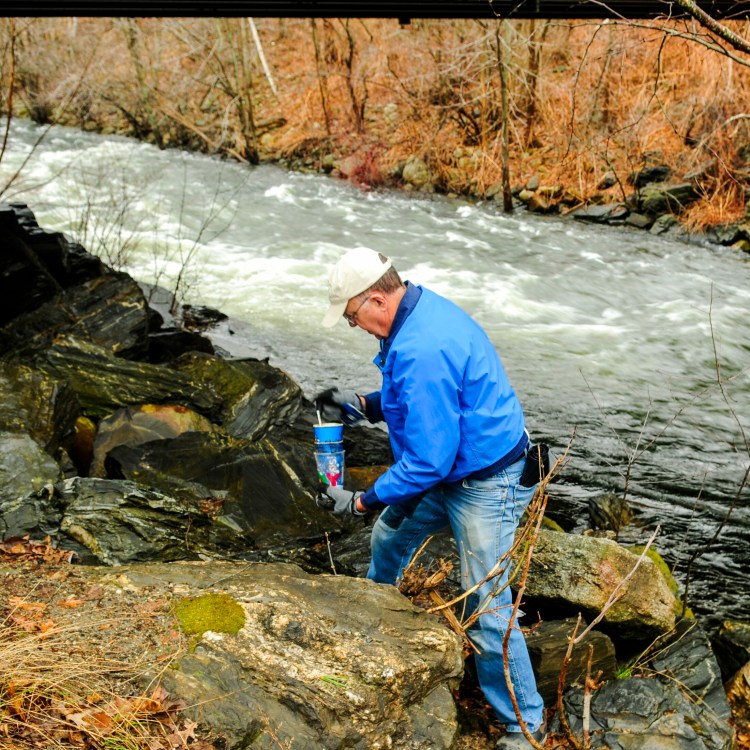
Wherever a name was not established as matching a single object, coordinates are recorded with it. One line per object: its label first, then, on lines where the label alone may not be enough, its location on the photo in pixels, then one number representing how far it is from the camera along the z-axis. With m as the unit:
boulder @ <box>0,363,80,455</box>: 5.68
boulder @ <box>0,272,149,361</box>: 7.44
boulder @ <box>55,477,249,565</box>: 4.54
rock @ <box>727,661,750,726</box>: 4.70
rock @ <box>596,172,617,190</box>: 16.58
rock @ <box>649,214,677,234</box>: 15.29
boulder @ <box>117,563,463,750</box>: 3.05
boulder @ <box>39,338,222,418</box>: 6.75
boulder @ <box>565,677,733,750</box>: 4.03
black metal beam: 7.40
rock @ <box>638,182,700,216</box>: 15.35
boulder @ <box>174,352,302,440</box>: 7.06
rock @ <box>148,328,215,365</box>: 8.38
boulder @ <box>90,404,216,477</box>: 6.25
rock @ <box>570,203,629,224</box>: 16.03
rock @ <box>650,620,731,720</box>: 4.54
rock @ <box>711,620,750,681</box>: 5.03
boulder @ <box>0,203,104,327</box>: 7.71
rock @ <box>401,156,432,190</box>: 18.75
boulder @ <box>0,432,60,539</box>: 4.46
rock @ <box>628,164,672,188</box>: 15.84
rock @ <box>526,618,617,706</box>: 4.30
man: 3.34
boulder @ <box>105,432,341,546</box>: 5.59
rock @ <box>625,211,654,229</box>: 15.65
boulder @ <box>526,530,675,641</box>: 4.61
